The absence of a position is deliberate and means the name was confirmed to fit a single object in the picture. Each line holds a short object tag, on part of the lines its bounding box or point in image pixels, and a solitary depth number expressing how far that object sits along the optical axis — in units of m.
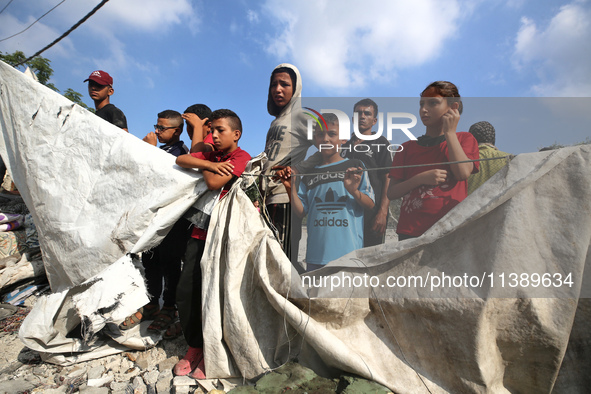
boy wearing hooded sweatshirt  2.23
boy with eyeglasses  2.25
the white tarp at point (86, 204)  1.76
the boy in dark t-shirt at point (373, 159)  2.20
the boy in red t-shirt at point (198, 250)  1.87
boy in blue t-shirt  2.10
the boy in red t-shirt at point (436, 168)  1.87
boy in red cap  2.85
